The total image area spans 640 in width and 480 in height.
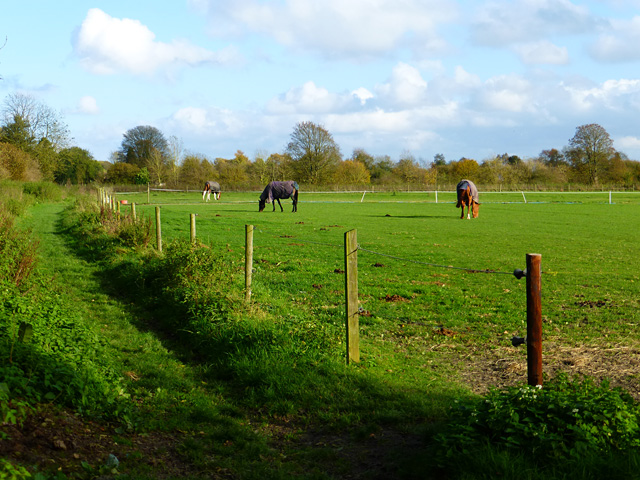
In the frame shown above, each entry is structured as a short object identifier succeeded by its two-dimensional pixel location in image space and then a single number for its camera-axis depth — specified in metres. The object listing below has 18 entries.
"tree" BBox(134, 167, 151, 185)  82.54
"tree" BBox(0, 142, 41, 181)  49.31
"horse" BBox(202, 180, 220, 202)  56.84
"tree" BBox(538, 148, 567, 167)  84.66
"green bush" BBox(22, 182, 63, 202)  44.75
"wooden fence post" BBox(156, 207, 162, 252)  14.33
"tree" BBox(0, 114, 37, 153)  59.19
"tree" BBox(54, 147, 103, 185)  84.12
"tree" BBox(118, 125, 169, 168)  101.00
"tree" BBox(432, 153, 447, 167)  103.21
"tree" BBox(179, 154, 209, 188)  77.96
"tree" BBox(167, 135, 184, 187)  84.00
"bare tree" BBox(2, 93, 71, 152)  60.52
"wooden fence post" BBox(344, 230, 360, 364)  6.63
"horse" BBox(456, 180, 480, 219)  30.53
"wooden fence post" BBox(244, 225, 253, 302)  8.86
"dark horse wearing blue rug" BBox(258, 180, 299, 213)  36.25
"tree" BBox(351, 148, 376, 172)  93.62
